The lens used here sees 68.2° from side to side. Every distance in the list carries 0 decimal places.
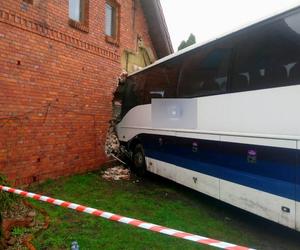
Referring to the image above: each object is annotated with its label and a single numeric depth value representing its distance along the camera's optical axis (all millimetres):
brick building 4632
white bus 2975
